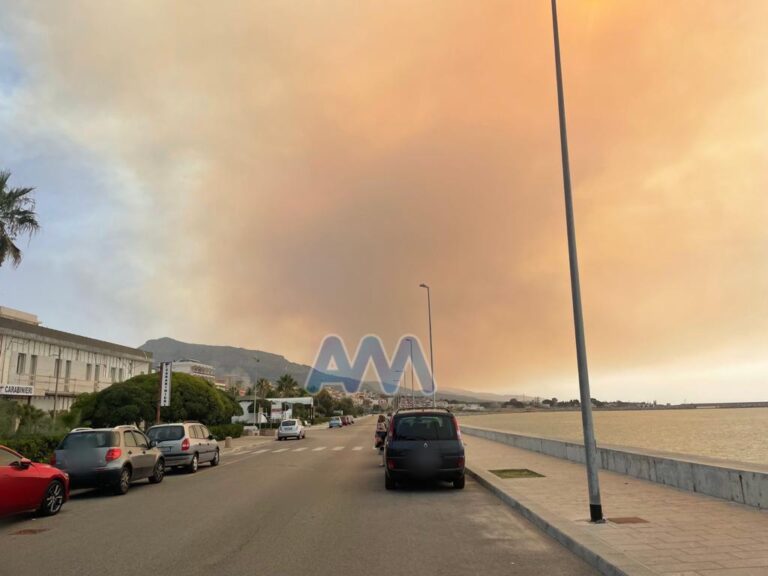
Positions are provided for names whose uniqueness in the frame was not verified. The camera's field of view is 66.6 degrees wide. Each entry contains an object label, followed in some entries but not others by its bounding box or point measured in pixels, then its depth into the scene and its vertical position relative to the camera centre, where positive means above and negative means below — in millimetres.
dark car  13625 -1028
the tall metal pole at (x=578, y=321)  8906 +1352
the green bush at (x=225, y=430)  43406 -1619
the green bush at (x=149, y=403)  34531 +488
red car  10297 -1352
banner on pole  33781 +1627
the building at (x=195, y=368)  113750 +8378
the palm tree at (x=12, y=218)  22672 +7517
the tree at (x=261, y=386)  110000 +4312
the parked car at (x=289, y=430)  48062 -1755
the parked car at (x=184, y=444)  20312 -1190
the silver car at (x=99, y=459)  14195 -1152
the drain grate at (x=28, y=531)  9616 -1957
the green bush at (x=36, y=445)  18359 -1024
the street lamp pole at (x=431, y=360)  45906 +3683
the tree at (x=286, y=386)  130712 +5023
